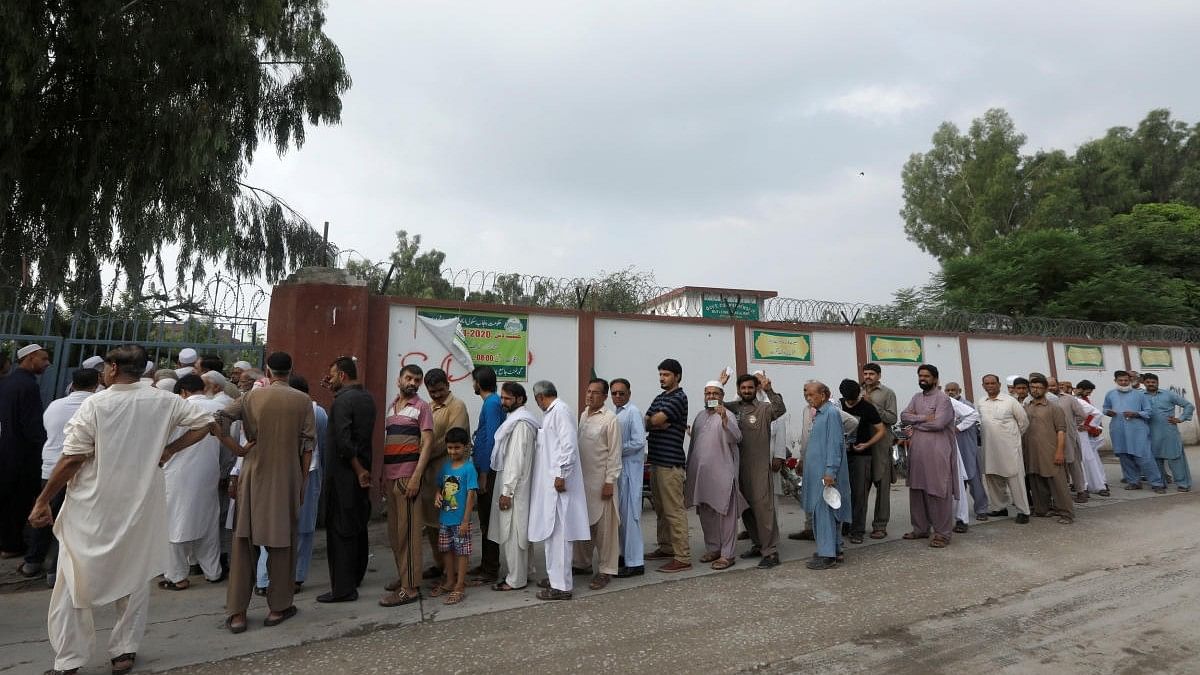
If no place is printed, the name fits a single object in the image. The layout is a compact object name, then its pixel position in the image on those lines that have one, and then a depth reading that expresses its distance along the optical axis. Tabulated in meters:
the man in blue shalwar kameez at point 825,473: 5.01
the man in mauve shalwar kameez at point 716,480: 5.03
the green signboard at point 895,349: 9.89
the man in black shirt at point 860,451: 5.75
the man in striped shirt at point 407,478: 4.14
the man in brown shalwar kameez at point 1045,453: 6.68
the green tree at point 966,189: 25.78
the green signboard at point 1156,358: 13.30
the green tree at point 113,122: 7.89
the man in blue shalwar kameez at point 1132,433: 8.58
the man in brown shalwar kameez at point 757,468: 5.06
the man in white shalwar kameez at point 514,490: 4.39
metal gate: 5.95
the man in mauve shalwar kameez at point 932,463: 5.66
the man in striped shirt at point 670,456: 4.96
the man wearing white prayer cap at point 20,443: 4.84
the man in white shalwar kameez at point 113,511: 2.99
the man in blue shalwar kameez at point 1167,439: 8.43
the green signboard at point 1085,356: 12.27
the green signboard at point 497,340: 7.07
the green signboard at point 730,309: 8.70
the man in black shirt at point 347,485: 4.11
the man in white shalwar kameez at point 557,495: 4.28
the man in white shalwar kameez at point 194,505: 4.46
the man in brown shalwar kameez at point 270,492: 3.68
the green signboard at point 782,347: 8.91
